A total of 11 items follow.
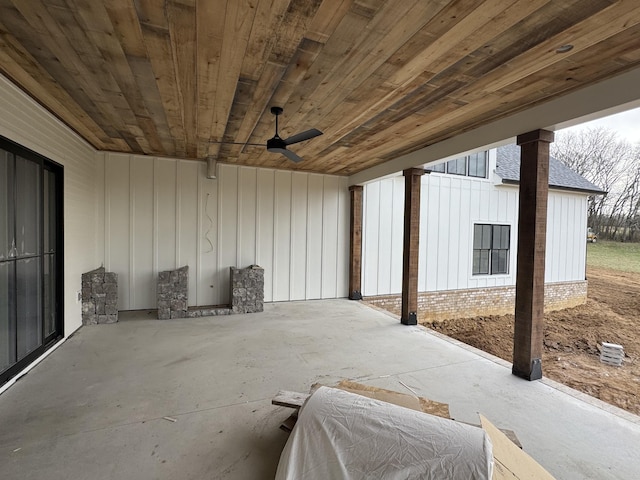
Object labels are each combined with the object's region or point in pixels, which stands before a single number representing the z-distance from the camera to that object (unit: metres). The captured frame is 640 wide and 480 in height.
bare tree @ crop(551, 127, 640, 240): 16.33
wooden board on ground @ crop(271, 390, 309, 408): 2.41
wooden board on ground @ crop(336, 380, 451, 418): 2.23
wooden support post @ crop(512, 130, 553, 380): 3.29
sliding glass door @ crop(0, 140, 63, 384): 3.01
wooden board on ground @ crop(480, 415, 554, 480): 1.59
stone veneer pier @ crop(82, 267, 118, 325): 5.00
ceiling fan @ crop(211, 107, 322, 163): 3.36
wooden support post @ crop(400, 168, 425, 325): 5.32
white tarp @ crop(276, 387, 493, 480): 1.50
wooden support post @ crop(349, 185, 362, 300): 7.13
